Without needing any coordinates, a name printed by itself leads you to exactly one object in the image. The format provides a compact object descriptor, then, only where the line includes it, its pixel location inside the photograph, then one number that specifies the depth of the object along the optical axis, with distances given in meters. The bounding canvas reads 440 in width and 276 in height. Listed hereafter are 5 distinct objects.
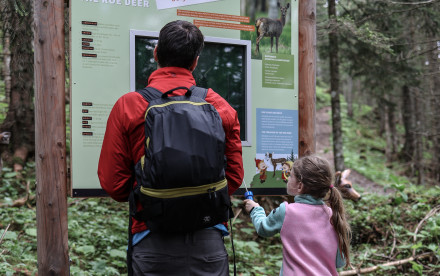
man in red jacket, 2.45
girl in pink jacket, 2.88
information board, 3.60
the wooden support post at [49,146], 3.42
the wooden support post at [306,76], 4.40
